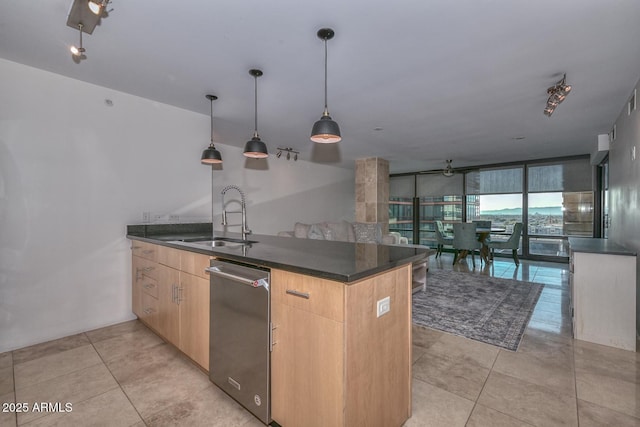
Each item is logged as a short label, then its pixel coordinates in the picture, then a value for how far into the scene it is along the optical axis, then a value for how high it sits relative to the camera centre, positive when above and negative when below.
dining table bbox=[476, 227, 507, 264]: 6.13 -0.54
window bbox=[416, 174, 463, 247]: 7.96 +0.33
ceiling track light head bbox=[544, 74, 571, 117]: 2.57 +1.12
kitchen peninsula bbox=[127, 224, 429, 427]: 1.22 -0.57
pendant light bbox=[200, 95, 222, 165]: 3.02 +0.60
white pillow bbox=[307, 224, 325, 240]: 5.07 -0.36
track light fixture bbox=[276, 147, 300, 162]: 5.70 +1.28
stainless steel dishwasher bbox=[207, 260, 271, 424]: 1.51 -0.70
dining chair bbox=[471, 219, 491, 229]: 6.92 -0.27
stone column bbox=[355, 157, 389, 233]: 6.49 +0.51
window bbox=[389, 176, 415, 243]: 8.92 +0.19
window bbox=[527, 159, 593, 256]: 6.17 +0.19
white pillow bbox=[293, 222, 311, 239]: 5.00 -0.32
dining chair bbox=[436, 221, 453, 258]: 6.71 -0.58
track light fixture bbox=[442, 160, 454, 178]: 6.94 +1.09
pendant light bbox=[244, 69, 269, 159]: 2.75 +0.62
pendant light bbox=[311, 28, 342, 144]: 2.08 +0.63
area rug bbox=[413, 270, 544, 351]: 2.83 -1.16
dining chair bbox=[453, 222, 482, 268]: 5.93 -0.52
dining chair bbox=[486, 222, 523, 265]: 5.82 -0.59
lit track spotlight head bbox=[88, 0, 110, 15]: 1.48 +1.08
